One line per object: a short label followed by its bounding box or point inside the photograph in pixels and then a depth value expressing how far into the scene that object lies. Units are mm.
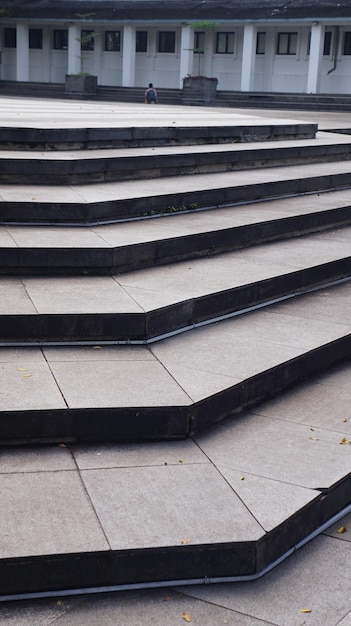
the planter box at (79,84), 41438
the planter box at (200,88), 38312
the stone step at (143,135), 10297
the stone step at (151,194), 8477
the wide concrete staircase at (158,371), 4555
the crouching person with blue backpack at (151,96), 34875
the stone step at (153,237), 7438
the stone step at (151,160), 9539
